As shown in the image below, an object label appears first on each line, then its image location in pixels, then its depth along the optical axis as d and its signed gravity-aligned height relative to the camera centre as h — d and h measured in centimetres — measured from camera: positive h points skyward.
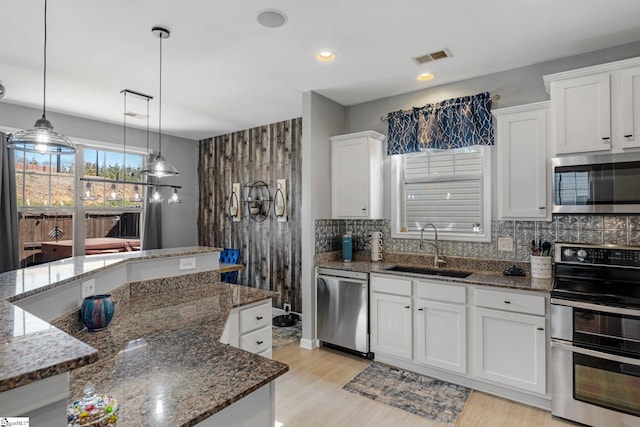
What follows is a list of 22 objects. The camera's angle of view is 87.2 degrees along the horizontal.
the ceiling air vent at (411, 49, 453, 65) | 289 +144
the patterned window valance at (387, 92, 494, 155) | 329 +99
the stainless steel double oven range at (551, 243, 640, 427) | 215 -81
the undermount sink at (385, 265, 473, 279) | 325 -52
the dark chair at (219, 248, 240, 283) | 492 -61
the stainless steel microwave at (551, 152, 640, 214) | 245 +28
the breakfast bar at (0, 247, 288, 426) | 66 -55
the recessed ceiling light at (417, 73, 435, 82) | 333 +144
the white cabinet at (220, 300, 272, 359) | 208 -71
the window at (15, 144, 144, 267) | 423 +18
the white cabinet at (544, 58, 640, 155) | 240 +84
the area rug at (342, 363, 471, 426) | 251 -143
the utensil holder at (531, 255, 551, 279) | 283 -40
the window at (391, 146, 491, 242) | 340 +29
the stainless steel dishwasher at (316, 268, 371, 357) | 338 -94
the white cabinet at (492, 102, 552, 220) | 280 +50
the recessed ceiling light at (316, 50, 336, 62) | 288 +143
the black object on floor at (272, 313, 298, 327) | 453 -138
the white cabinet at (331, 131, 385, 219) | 375 +50
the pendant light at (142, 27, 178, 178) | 287 +43
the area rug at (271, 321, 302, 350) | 389 -144
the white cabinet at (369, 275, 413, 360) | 312 -93
